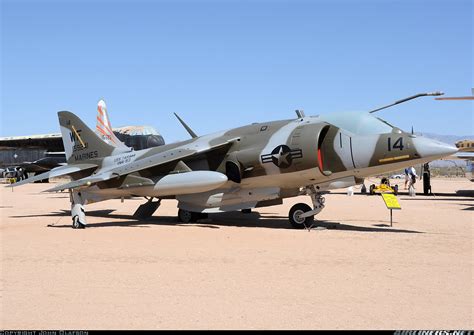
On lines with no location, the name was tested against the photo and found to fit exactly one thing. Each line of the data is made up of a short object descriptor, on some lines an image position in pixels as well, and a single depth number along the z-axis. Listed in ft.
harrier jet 38.93
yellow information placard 40.52
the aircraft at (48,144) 94.43
